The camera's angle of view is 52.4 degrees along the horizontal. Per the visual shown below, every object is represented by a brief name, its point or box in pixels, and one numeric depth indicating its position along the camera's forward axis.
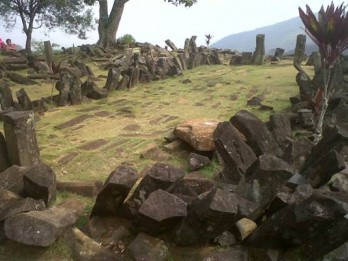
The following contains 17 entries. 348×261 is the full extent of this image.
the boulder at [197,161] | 4.19
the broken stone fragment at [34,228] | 2.49
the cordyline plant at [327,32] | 4.76
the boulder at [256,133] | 4.27
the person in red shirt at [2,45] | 15.02
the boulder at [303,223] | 2.39
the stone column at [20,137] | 3.78
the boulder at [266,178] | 2.84
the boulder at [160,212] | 2.57
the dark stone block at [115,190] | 2.89
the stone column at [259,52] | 14.04
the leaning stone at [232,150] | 3.82
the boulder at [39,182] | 3.11
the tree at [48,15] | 19.58
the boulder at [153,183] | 2.96
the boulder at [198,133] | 4.50
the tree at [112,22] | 16.98
